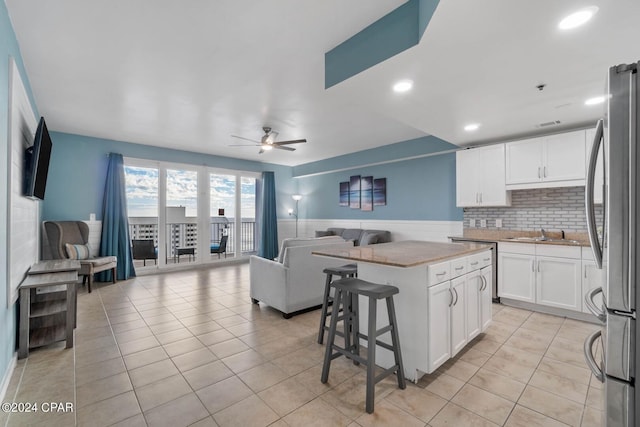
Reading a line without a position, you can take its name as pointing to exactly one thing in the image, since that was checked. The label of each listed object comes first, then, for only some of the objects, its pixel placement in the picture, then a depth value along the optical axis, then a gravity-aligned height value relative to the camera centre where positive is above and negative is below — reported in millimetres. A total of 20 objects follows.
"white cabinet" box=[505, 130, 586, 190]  3553 +740
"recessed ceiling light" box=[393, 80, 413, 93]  2537 +1196
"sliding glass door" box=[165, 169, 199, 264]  6457 +93
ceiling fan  4727 +1275
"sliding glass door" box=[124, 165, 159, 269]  5973 +336
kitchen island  2061 -609
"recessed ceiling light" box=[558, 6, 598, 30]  1648 +1185
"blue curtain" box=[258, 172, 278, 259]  7656 -34
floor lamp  8250 +578
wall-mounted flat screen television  2705 +539
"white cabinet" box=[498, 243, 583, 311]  3379 -699
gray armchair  4668 -443
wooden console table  2502 -865
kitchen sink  3512 -287
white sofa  3467 -716
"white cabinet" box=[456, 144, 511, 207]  4207 +622
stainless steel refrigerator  1047 -110
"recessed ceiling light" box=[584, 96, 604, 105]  2837 +1171
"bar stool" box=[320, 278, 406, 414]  1861 -792
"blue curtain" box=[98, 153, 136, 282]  5402 -34
